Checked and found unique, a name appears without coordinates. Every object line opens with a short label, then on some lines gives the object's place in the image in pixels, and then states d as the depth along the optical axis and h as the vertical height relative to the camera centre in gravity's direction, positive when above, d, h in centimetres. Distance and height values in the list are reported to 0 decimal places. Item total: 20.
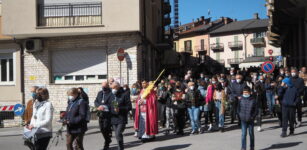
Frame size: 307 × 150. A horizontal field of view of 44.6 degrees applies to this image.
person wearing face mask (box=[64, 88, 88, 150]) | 793 -81
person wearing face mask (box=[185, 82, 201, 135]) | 1251 -92
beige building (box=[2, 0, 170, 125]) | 1812 +197
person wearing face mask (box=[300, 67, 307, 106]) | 1564 +4
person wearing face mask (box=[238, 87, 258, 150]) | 902 -88
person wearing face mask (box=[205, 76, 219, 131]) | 1312 -84
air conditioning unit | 1880 +177
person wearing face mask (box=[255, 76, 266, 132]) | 1233 -64
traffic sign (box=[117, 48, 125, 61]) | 1664 +111
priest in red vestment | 1131 -115
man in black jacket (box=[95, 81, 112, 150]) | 988 -85
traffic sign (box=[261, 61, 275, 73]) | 1766 +44
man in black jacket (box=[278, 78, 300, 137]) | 1101 -77
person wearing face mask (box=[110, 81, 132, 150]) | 948 -79
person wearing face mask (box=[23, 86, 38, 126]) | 975 -79
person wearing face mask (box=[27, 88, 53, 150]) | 704 -77
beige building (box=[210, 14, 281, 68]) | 6644 +621
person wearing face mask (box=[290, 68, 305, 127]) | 1151 -18
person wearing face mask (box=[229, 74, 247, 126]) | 1184 -37
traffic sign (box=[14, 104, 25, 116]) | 1549 -119
